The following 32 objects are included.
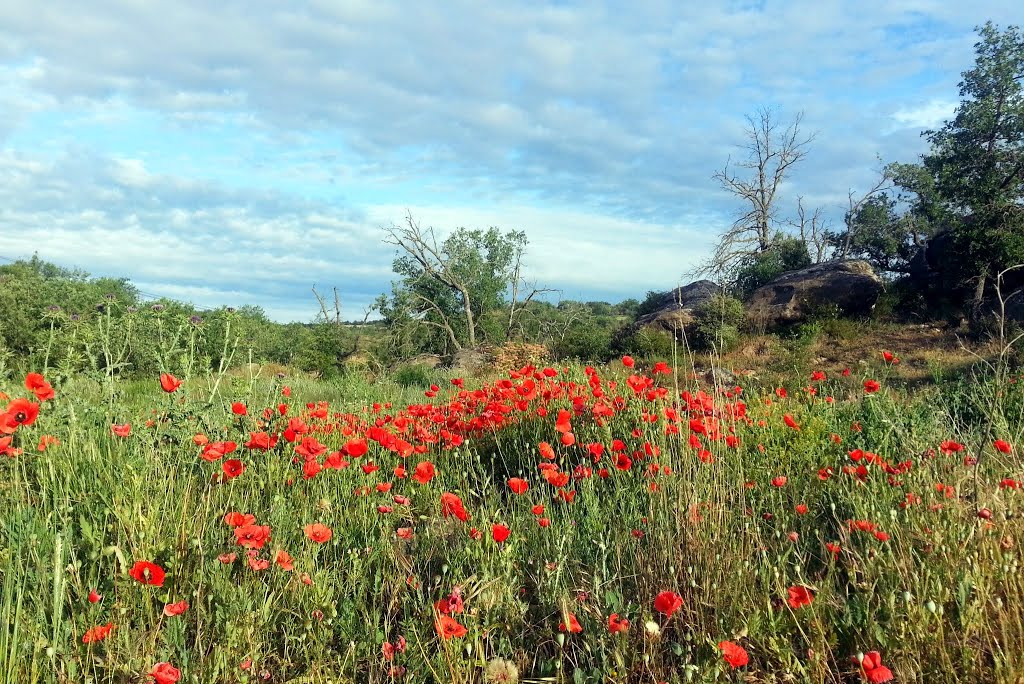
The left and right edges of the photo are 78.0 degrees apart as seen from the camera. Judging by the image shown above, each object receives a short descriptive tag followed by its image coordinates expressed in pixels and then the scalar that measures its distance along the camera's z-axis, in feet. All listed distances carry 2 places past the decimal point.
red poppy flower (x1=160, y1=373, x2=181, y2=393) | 9.11
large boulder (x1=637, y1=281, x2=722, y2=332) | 54.28
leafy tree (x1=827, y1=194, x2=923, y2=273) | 79.15
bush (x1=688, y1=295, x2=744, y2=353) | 50.49
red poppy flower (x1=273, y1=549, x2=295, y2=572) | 6.70
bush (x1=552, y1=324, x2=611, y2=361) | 56.85
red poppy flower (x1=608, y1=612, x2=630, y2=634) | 5.99
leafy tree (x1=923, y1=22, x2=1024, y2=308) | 46.68
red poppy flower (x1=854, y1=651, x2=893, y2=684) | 5.30
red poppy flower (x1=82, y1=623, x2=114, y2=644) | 5.88
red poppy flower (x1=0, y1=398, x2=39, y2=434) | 7.55
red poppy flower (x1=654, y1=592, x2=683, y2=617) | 5.83
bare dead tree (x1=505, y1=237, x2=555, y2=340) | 62.23
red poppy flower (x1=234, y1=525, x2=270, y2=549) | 6.54
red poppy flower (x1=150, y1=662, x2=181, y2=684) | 5.19
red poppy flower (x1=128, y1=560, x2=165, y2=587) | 6.06
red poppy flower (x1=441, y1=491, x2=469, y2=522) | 7.41
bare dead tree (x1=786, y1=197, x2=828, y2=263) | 79.02
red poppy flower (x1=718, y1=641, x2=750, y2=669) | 5.63
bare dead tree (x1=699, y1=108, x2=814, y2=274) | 70.54
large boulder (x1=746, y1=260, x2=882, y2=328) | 52.29
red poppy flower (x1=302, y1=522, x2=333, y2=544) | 7.09
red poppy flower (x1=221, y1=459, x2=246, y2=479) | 8.21
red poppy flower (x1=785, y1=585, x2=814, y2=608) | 6.18
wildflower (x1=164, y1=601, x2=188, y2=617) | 6.09
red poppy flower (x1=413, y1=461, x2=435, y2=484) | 8.93
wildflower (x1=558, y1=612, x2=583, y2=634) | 6.21
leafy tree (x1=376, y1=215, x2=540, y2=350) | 60.64
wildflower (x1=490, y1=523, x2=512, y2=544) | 6.89
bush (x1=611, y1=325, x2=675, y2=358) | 50.42
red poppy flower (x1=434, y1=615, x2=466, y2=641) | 6.02
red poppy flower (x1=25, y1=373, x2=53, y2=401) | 8.25
